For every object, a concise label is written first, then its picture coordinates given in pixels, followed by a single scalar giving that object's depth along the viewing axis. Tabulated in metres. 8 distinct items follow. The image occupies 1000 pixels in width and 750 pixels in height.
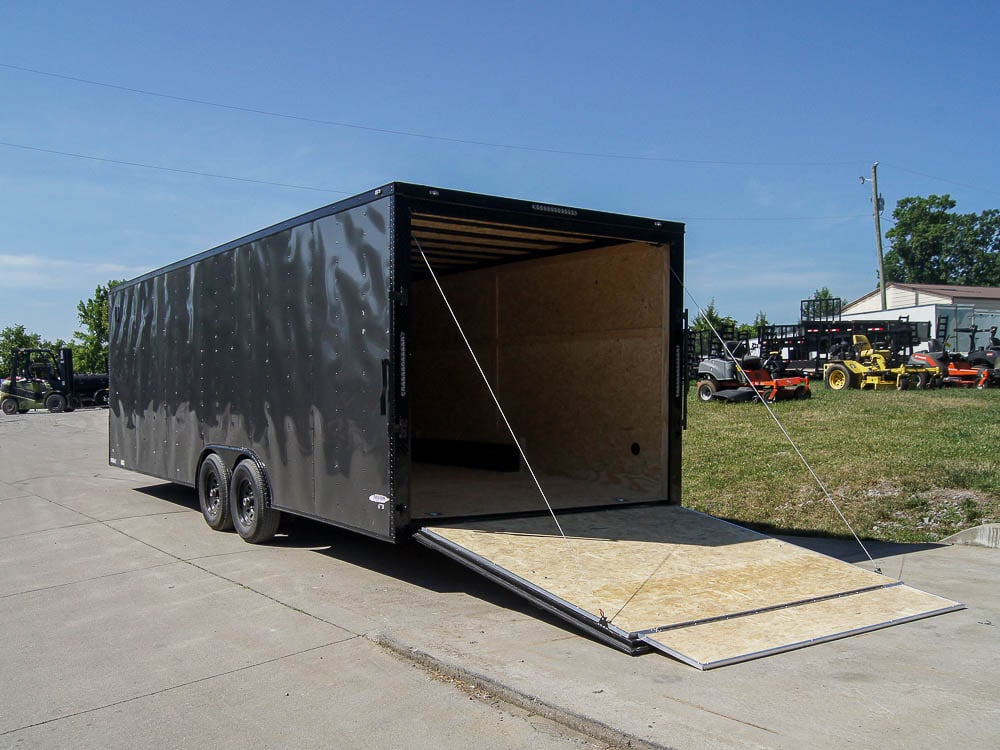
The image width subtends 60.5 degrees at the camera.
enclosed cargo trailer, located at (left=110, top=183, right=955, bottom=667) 6.57
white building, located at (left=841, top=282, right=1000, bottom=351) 41.22
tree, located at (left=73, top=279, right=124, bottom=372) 58.34
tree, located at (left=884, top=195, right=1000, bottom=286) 85.62
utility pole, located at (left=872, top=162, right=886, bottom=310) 41.00
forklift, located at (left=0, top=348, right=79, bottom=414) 39.75
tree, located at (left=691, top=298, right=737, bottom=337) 30.06
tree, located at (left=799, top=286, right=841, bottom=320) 35.81
